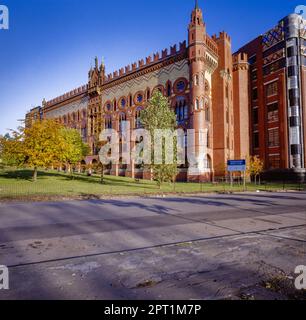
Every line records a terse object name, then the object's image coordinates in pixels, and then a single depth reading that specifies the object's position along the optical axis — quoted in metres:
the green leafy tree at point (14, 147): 25.31
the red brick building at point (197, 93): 36.03
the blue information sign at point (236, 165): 24.67
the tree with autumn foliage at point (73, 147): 27.96
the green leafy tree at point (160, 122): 22.89
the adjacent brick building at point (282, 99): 38.22
